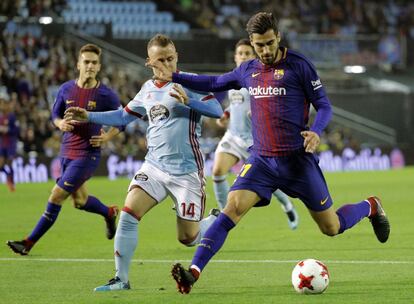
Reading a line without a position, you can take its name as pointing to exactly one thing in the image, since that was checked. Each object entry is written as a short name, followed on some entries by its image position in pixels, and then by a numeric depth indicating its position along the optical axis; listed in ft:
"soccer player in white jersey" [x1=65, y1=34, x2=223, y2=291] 59.16
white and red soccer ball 54.19
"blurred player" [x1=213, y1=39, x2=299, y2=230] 95.96
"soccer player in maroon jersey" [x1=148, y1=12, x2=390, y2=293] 55.52
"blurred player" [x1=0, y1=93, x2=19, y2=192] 159.02
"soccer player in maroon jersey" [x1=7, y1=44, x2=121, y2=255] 78.12
